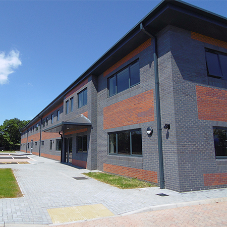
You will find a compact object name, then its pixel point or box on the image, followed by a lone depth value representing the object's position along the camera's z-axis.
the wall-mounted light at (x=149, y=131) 9.62
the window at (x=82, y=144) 16.27
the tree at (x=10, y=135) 68.30
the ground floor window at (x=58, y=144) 23.57
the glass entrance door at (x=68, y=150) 19.69
